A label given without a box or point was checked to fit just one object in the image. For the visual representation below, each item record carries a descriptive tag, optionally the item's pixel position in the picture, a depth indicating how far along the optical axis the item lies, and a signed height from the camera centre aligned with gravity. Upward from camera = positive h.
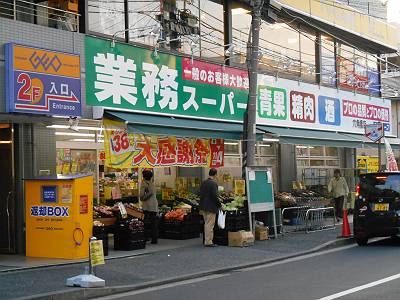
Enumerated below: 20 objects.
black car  14.32 -1.04
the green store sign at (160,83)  13.88 +2.23
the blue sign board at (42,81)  11.54 +1.83
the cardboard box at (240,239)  14.29 -1.74
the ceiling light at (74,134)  13.98 +0.89
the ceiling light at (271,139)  17.39 +0.78
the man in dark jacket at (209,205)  14.17 -0.90
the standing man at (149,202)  14.45 -0.82
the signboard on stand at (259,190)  14.96 -0.61
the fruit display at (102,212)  14.00 -1.01
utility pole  15.02 +1.98
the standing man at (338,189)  20.83 -0.88
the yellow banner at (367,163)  26.31 +0.02
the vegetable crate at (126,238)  13.46 -1.55
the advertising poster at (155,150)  13.54 +0.47
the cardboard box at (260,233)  15.35 -1.72
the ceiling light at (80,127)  13.34 +1.02
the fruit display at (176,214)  15.55 -1.21
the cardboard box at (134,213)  14.74 -1.08
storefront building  12.90 +2.22
